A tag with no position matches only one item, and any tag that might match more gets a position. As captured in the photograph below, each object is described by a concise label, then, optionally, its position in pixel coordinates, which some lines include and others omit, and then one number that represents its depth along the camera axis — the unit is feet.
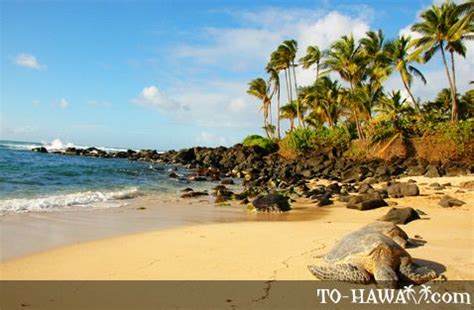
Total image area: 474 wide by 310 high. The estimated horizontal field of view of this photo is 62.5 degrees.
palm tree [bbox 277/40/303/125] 146.10
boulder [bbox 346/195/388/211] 40.50
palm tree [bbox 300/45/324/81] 143.43
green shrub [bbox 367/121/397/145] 94.52
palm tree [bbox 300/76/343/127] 129.49
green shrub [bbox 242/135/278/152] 147.43
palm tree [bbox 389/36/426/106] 97.81
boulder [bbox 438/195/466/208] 39.14
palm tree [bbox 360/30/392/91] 100.94
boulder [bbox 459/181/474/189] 50.93
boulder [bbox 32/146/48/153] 191.19
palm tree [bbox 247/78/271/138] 175.63
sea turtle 16.12
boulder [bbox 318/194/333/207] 46.68
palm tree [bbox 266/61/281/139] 161.97
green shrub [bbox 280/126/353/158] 114.11
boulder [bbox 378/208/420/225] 29.88
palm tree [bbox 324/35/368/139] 113.29
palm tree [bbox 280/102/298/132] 165.99
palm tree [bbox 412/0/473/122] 85.30
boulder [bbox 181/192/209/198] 57.11
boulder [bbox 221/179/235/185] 82.43
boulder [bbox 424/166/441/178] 67.00
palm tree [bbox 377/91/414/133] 94.26
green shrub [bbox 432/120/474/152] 83.10
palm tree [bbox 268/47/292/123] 146.61
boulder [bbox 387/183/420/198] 48.32
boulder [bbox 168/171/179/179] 92.10
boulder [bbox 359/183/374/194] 56.08
